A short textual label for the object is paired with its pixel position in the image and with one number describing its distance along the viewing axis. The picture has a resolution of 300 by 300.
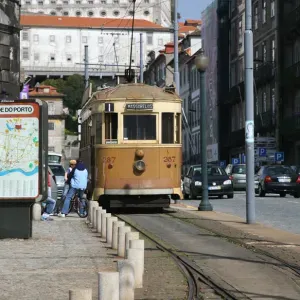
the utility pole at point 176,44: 39.12
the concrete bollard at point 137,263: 11.16
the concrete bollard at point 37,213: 24.72
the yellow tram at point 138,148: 26.73
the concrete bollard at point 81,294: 7.50
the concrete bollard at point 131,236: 13.35
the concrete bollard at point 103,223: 18.83
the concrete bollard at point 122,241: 14.77
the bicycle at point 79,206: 26.53
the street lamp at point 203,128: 28.34
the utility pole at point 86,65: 55.24
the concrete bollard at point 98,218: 20.20
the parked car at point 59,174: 36.75
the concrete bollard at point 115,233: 15.72
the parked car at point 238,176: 52.16
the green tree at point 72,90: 153.38
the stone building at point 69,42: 169.88
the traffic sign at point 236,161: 68.12
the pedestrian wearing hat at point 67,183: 26.81
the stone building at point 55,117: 129.75
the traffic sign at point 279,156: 59.78
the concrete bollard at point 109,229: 17.47
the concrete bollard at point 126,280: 9.48
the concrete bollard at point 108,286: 8.41
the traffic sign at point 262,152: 62.79
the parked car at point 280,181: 43.03
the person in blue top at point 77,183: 26.30
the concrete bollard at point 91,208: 22.51
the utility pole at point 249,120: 22.77
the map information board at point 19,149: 17.67
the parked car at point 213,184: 41.28
